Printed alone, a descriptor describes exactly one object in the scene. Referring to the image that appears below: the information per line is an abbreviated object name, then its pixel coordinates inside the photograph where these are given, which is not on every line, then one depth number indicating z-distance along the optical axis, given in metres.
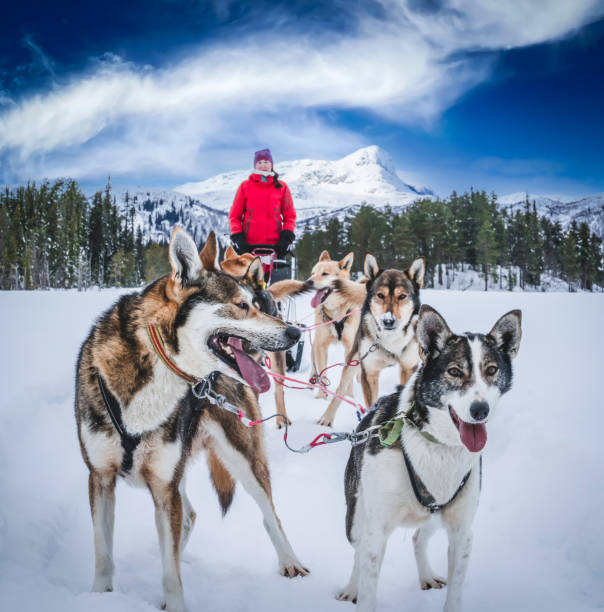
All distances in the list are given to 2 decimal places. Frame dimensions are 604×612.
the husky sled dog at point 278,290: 4.54
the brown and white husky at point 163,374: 1.95
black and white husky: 1.87
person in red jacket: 5.61
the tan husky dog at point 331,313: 5.34
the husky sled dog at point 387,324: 4.09
